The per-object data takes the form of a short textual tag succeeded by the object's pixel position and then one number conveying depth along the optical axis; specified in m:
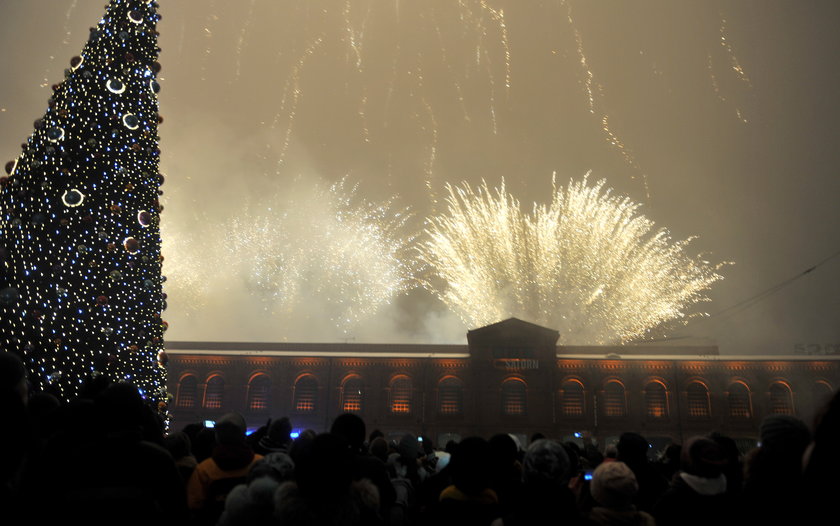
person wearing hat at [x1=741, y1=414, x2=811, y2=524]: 3.63
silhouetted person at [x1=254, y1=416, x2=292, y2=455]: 6.50
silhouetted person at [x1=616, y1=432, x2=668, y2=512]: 6.36
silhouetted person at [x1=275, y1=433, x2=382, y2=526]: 3.79
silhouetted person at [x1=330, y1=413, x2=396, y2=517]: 5.34
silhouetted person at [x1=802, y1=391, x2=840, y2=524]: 2.50
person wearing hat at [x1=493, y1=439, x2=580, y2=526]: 3.70
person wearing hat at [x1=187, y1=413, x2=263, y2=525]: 5.04
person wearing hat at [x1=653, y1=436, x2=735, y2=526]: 4.24
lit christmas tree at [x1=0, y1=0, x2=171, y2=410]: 12.54
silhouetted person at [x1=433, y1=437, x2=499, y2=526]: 4.58
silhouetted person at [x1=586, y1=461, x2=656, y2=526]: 4.20
